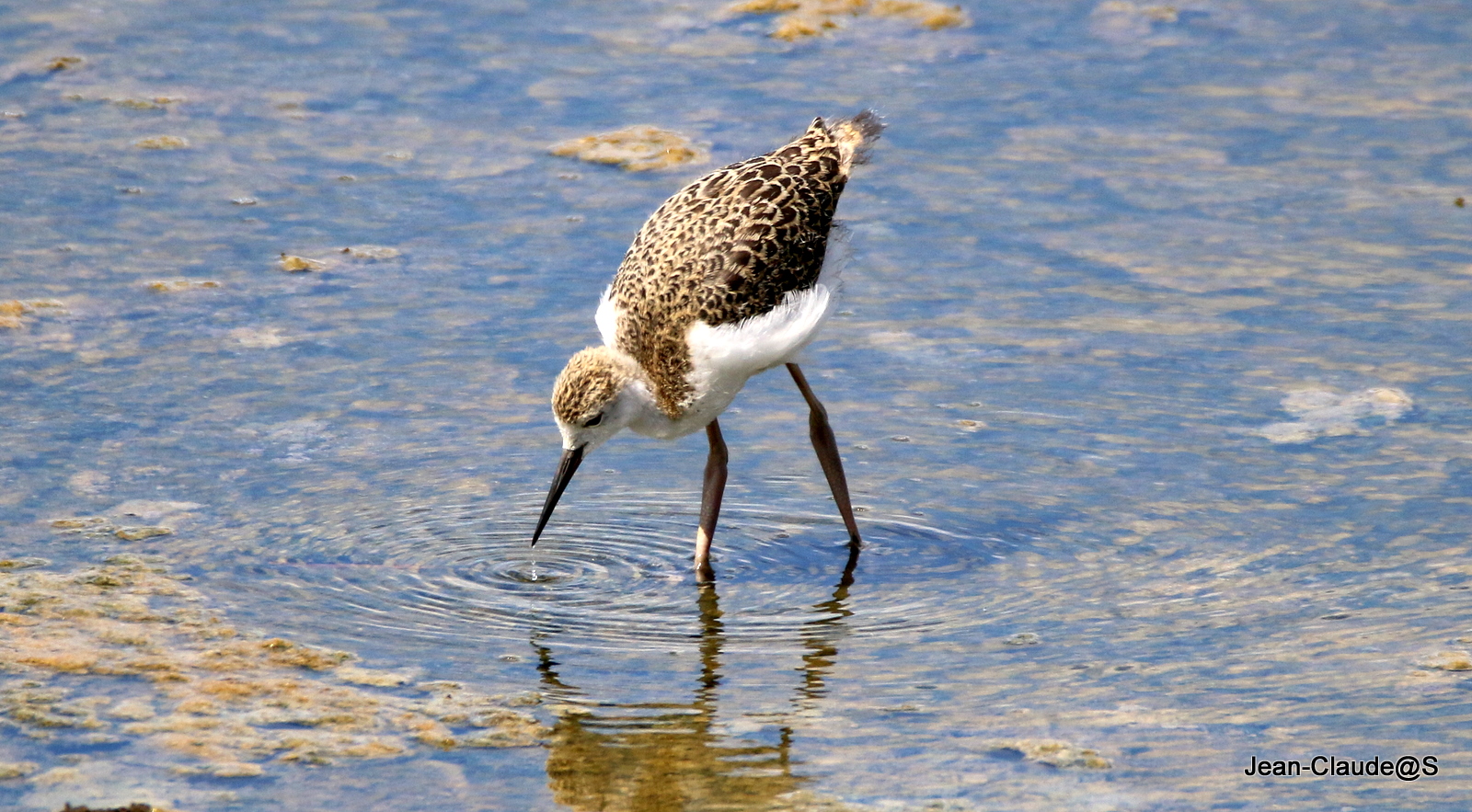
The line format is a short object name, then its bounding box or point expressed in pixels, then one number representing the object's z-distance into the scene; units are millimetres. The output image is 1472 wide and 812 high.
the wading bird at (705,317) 12156
